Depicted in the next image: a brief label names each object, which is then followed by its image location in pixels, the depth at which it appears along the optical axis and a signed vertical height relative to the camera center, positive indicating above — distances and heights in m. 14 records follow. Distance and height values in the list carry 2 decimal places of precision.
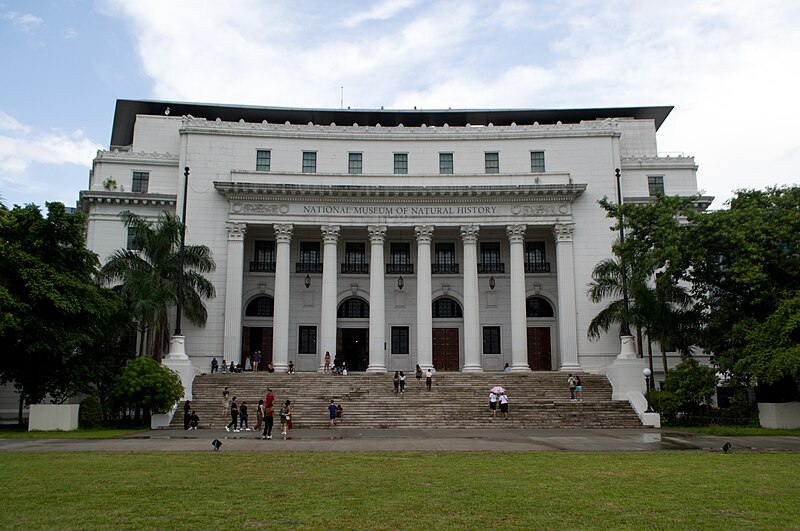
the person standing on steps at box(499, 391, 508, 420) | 33.47 -1.06
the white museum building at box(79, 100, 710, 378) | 46.19 +10.46
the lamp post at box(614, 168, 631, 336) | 35.89 +4.80
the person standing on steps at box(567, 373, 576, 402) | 37.12 -0.23
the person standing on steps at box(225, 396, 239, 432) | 29.25 -1.52
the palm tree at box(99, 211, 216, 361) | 36.72 +5.91
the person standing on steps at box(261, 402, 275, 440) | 25.81 -1.45
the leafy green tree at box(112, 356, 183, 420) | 31.44 -0.30
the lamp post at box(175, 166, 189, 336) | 37.06 +4.62
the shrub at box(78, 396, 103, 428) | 31.50 -1.43
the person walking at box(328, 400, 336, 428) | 31.67 -1.31
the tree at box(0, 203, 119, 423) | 30.78 +3.65
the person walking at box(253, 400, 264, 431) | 29.23 -1.36
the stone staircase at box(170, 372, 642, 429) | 33.47 -0.96
